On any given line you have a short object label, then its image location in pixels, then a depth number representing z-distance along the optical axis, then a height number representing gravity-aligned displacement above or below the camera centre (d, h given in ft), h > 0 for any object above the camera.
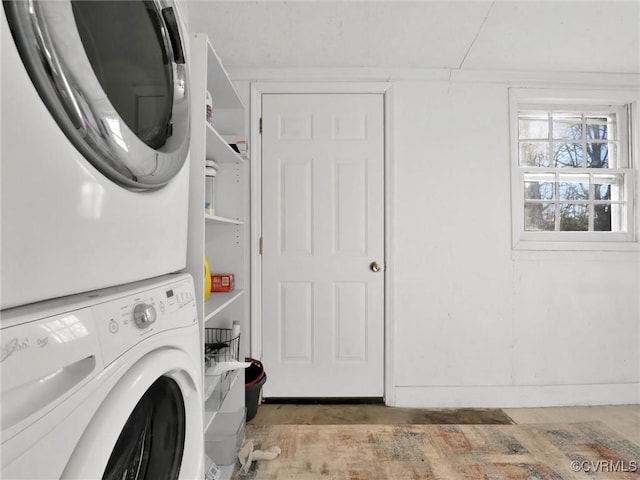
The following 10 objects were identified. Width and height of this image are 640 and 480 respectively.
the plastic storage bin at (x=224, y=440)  5.09 -2.90
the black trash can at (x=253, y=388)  6.54 -2.70
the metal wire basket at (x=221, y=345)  5.34 -1.66
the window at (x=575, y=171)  7.73 +1.70
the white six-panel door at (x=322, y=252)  7.45 -0.14
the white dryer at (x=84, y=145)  1.57 +0.56
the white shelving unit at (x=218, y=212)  3.95 +0.49
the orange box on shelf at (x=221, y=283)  5.78 -0.64
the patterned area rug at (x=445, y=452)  5.13 -3.36
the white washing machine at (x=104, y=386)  1.42 -0.75
